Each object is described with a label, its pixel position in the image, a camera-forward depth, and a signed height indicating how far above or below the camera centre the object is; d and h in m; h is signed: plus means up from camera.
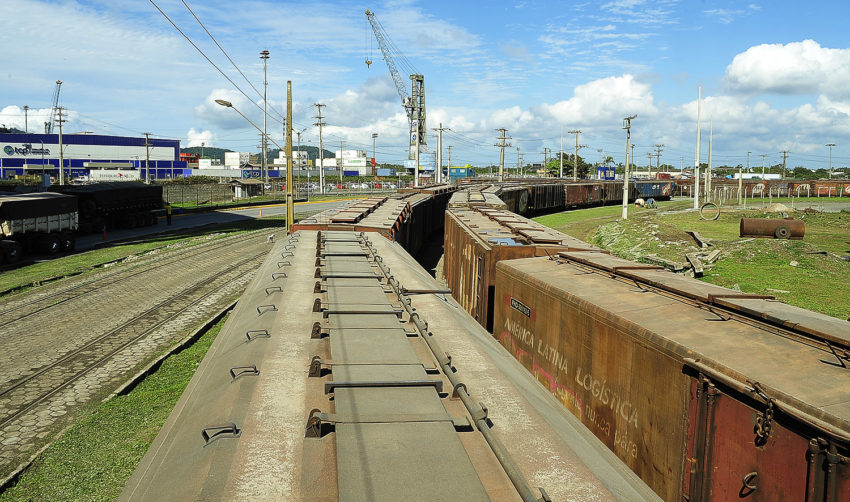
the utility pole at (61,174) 67.14 +3.00
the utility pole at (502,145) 91.21 +10.23
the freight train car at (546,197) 55.75 +0.72
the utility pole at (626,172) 45.47 +2.65
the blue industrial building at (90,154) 135.88 +11.80
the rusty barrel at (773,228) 28.47 -1.08
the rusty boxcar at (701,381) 4.47 -1.75
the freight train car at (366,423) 3.44 -1.69
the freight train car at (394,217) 17.08 -0.56
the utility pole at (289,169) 25.08 +1.46
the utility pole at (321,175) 97.69 +4.72
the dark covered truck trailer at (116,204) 40.22 -0.36
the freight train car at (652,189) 79.25 +2.44
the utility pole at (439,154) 77.11 +6.66
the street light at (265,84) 64.31 +15.15
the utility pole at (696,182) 51.40 +2.26
